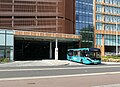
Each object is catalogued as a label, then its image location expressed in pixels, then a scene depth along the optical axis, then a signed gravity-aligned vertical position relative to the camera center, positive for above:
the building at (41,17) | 26.19 +6.55
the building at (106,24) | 34.48 +6.19
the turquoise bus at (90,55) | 16.22 -2.29
